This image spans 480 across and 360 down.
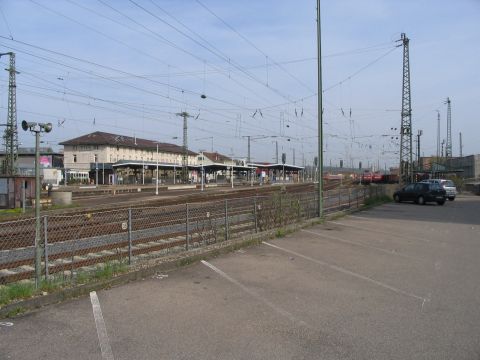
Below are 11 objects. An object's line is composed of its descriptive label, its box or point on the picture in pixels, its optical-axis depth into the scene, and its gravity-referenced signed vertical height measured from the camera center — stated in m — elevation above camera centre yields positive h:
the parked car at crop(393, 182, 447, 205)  33.12 -1.56
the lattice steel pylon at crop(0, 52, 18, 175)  52.62 +5.28
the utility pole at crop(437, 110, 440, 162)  73.94 +5.20
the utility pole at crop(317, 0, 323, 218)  19.00 +2.41
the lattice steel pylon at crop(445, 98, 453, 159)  82.03 +6.35
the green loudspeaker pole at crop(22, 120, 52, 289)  7.42 -0.04
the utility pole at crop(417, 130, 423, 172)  61.38 +4.18
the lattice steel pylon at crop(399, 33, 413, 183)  49.56 +5.14
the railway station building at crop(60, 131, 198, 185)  79.44 +3.14
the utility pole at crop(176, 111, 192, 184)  78.25 +1.97
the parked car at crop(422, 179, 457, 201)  39.65 -1.40
